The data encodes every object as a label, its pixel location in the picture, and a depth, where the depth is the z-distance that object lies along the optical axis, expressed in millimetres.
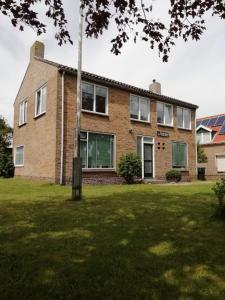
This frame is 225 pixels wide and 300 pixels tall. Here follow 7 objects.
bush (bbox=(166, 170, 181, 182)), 17236
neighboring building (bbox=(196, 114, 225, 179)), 26590
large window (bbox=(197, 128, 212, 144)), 28143
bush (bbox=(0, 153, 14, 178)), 18657
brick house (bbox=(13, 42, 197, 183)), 13622
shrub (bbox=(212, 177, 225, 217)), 5148
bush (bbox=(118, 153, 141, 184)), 14460
